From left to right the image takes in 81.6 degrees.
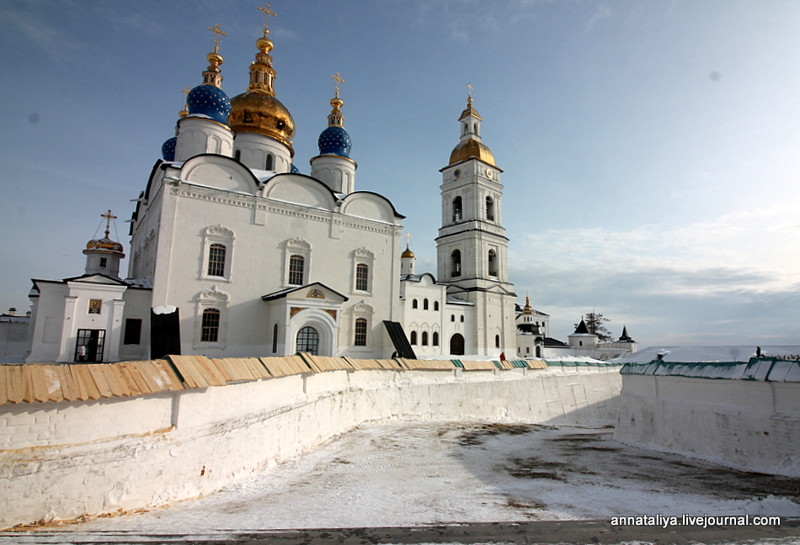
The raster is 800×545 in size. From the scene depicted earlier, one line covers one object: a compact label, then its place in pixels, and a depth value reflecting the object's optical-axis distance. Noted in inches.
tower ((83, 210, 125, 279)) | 949.2
